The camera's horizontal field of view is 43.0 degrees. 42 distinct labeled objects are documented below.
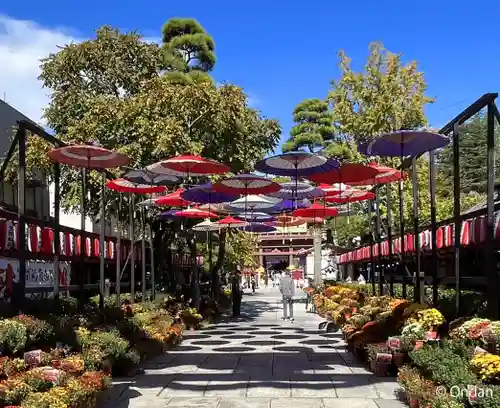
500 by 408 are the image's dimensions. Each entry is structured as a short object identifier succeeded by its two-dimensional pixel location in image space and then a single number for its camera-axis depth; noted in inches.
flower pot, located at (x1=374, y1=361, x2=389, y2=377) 362.0
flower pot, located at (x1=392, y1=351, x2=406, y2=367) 355.4
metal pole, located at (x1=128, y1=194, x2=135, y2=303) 606.6
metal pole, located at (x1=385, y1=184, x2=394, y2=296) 583.4
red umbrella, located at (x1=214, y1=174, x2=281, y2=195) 482.0
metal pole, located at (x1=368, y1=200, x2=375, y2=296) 663.4
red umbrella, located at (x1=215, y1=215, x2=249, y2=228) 741.3
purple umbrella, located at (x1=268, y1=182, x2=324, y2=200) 561.3
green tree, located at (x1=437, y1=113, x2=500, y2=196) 1813.5
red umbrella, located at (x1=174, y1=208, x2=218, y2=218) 651.5
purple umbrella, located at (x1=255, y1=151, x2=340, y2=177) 418.2
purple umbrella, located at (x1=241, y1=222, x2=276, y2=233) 873.5
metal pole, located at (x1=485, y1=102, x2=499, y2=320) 329.4
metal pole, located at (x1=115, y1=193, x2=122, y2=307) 557.3
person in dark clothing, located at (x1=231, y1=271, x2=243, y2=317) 896.9
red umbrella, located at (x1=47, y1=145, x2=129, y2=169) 404.6
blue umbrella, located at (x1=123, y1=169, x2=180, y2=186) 491.8
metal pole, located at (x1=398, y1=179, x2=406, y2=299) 529.0
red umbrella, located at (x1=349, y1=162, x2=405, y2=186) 493.7
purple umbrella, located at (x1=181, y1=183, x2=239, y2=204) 525.0
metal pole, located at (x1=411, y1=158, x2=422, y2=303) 457.4
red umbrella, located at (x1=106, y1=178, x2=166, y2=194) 539.5
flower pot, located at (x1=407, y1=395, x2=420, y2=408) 267.3
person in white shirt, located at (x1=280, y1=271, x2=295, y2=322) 826.8
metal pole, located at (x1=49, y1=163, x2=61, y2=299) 414.3
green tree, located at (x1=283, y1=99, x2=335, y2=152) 1791.3
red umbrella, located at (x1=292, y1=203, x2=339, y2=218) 720.3
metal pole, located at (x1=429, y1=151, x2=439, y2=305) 409.1
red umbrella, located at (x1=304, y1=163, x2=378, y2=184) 461.7
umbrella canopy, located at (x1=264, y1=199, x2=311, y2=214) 652.0
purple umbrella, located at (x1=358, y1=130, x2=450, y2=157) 390.3
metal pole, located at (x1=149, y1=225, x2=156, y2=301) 699.9
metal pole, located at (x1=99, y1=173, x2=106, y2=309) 498.1
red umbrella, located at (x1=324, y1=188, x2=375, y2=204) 597.7
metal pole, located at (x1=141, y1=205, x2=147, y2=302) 645.9
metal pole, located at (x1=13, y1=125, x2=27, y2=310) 345.1
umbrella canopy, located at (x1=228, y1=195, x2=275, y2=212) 617.0
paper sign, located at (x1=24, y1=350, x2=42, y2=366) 283.9
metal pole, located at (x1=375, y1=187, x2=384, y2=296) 627.2
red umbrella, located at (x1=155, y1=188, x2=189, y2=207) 584.3
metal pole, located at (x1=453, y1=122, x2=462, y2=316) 370.9
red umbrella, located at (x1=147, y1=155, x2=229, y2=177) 438.0
